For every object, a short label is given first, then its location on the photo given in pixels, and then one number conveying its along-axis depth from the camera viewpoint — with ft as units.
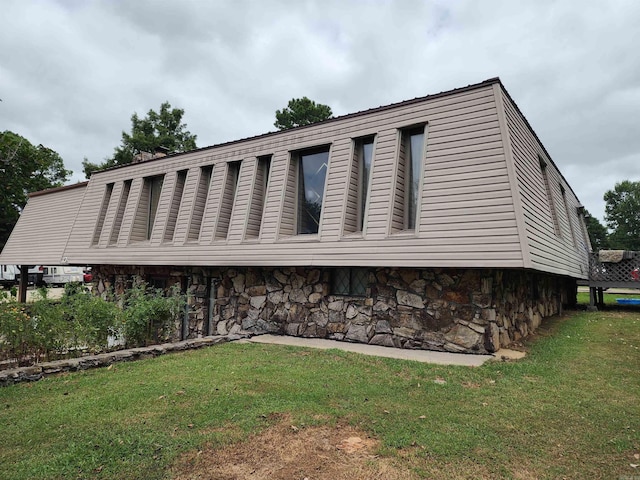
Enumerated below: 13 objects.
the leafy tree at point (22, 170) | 54.44
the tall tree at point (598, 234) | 186.23
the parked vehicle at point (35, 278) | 93.40
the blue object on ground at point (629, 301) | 48.85
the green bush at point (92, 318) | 21.81
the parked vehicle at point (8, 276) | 91.64
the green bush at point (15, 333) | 20.25
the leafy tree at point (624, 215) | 172.99
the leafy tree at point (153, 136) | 96.32
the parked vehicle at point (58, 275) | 94.43
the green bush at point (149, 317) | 23.98
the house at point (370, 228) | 21.21
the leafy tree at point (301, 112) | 94.58
